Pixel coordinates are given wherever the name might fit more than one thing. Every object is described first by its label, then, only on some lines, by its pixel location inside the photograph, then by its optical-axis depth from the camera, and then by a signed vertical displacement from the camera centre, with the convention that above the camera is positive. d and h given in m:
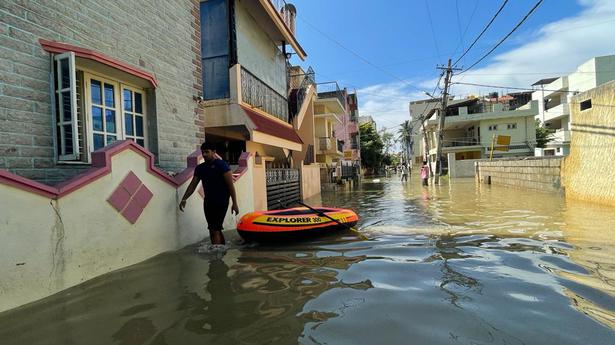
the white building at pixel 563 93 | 39.72 +8.55
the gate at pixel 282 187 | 12.55 -0.60
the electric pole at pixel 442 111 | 25.42 +3.93
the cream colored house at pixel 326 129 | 25.84 +3.22
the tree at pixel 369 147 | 52.94 +3.08
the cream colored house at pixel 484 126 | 41.34 +4.31
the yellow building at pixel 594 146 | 9.47 +0.35
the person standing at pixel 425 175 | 23.69 -0.61
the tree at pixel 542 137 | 45.19 +2.98
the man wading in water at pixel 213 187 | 5.74 -0.20
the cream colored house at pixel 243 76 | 11.27 +3.31
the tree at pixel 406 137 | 58.09 +5.19
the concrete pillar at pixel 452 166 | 34.28 -0.19
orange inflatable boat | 6.30 -0.96
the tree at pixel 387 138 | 76.56 +6.34
